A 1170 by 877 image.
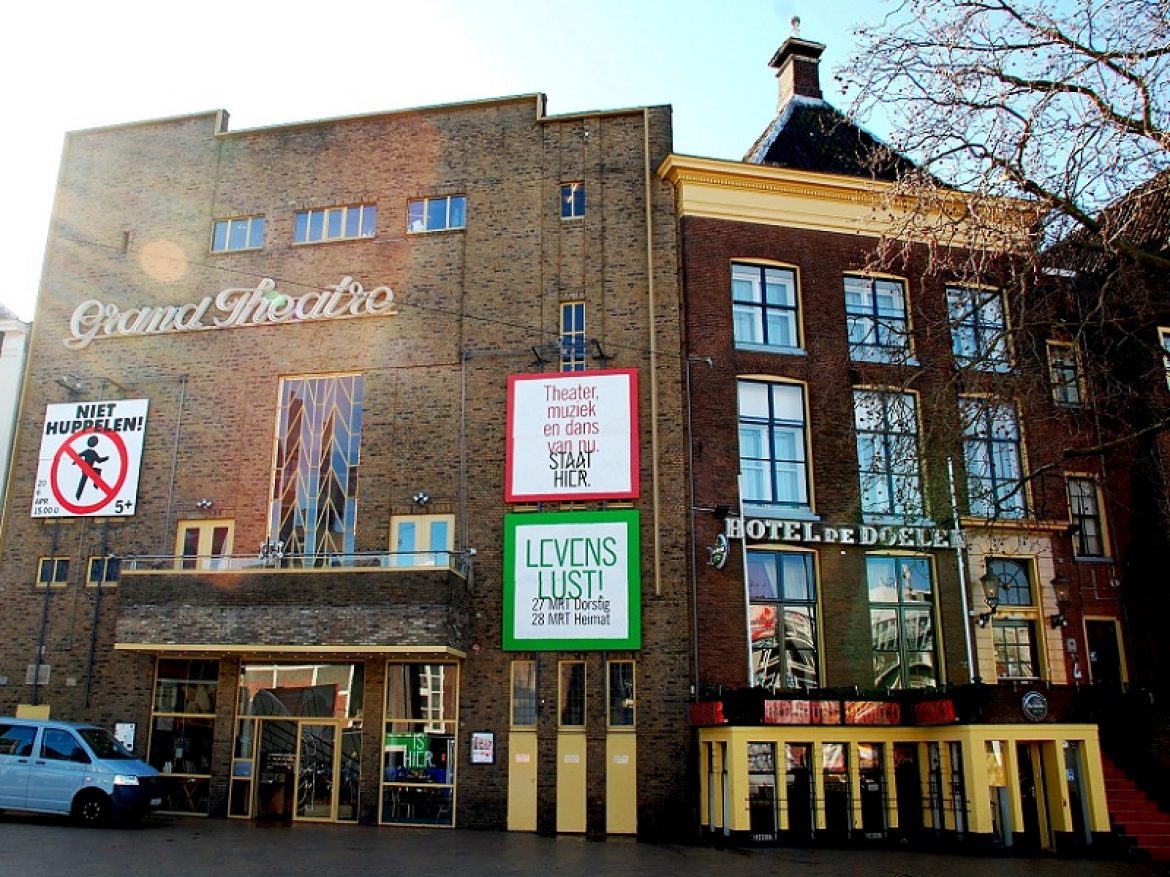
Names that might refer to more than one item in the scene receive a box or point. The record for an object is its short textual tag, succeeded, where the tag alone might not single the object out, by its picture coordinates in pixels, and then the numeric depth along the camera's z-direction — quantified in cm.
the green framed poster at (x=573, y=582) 2183
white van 1898
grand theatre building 2158
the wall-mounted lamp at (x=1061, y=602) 2347
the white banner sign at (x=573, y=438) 2273
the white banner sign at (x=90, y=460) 2520
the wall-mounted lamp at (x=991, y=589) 2097
